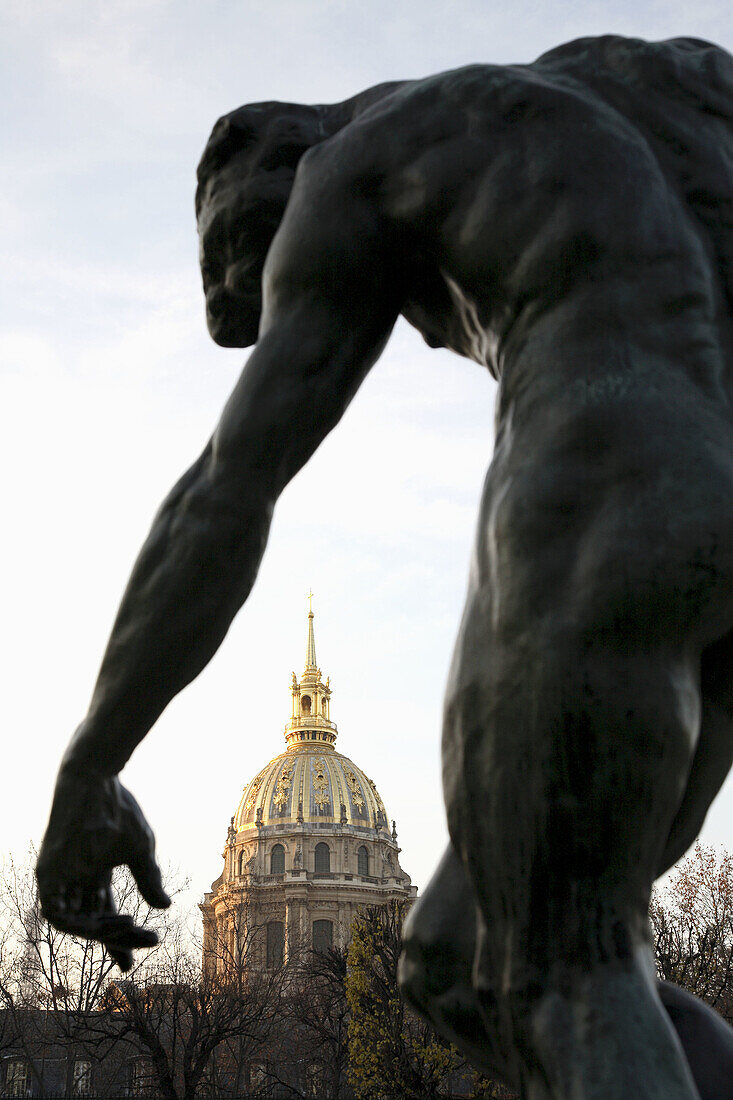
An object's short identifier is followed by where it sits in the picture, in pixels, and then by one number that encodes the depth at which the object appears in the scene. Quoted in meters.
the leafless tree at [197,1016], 27.61
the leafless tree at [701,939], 24.20
